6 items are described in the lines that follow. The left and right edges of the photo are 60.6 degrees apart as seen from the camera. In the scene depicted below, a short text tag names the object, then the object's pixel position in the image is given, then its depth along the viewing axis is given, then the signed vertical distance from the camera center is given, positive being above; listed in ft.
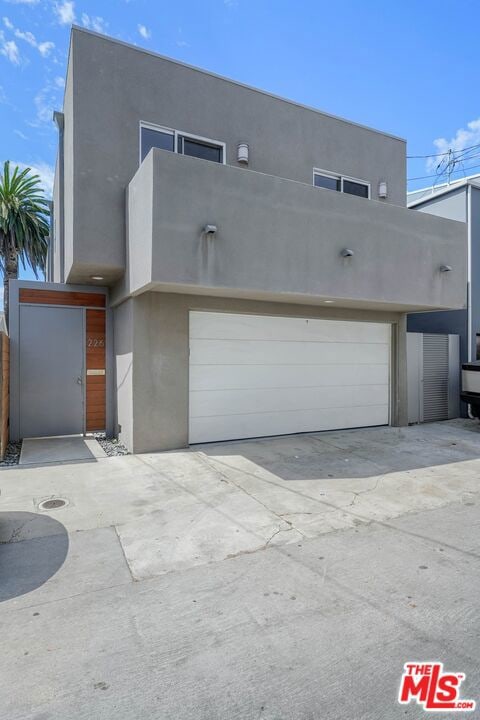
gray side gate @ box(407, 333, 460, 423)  32.76 -1.29
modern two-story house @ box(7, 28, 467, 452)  20.66 +5.15
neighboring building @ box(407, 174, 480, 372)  34.81 +7.43
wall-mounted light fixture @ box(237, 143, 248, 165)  25.93 +13.17
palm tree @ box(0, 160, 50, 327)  48.65 +17.59
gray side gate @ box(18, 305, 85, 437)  26.43 -0.55
